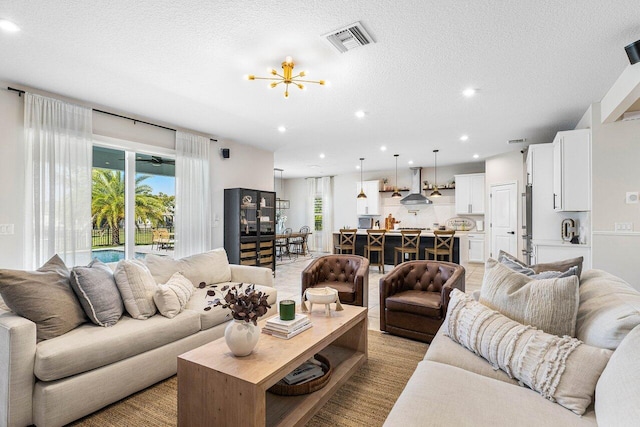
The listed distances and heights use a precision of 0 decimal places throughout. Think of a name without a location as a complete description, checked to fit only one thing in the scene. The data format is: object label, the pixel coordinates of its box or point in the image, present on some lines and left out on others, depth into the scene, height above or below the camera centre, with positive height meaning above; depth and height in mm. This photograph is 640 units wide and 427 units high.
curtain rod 3277 +1304
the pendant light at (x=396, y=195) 8277 +512
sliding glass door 4152 +149
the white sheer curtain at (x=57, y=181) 3350 +380
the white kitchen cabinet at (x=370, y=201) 9609 +413
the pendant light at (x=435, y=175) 7254 +1103
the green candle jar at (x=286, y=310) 2139 -651
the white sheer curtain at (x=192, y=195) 4824 +301
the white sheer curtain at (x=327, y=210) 10609 +144
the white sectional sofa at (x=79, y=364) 1783 -956
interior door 6797 -84
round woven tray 1970 -1089
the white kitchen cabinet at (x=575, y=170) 4117 +588
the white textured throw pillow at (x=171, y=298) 2566 -701
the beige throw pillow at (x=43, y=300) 1974 -557
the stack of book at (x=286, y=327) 2029 -742
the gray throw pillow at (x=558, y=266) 1984 -341
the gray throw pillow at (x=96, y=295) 2279 -597
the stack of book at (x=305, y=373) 2041 -1069
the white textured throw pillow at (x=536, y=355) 1318 -665
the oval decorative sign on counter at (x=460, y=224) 8477 -265
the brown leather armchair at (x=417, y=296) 2971 -834
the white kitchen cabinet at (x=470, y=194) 8086 +530
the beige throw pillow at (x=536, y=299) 1615 -470
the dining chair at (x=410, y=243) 6352 -593
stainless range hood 8992 +946
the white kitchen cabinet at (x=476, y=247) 7984 -848
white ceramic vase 1723 -673
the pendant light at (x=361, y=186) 7896 +870
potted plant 1724 -592
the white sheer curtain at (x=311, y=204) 10969 +343
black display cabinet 5480 -241
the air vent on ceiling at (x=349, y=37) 2354 +1376
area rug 1921 -1251
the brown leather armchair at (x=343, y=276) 3549 -746
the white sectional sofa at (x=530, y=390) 1116 -789
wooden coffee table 1508 -839
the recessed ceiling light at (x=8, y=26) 2254 +1373
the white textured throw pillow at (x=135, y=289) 2492 -605
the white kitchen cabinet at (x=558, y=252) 4120 -517
